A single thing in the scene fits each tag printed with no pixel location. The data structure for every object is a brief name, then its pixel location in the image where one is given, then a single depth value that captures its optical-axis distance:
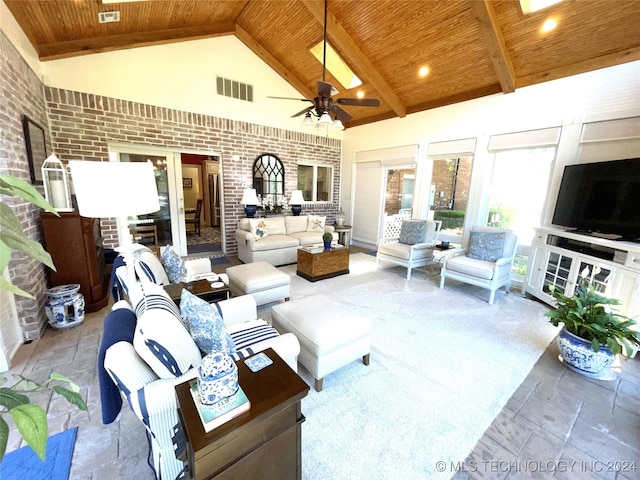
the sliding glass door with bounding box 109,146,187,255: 4.62
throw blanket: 1.23
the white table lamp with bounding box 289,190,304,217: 5.60
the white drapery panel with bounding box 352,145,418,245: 5.78
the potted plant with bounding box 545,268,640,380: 2.06
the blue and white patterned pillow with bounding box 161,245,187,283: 2.61
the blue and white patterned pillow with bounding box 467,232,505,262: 3.63
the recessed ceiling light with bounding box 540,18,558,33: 2.96
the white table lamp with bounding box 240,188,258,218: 5.07
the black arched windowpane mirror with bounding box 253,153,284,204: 5.63
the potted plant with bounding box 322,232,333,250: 4.05
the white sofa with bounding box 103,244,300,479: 1.17
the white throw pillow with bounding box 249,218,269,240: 4.72
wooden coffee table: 4.03
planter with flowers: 5.75
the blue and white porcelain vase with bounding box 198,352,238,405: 0.98
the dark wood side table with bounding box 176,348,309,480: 0.94
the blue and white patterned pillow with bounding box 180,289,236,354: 1.37
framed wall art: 2.66
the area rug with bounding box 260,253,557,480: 1.53
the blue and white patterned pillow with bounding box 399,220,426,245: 4.40
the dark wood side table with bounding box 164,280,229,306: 2.38
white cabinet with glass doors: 2.45
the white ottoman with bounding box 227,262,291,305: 3.01
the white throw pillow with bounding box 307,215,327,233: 5.59
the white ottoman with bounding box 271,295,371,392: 1.93
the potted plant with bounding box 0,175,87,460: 0.53
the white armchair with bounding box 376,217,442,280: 4.22
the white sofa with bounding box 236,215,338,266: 4.57
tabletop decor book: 0.96
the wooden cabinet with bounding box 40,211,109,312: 2.72
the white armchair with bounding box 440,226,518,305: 3.40
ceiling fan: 3.11
